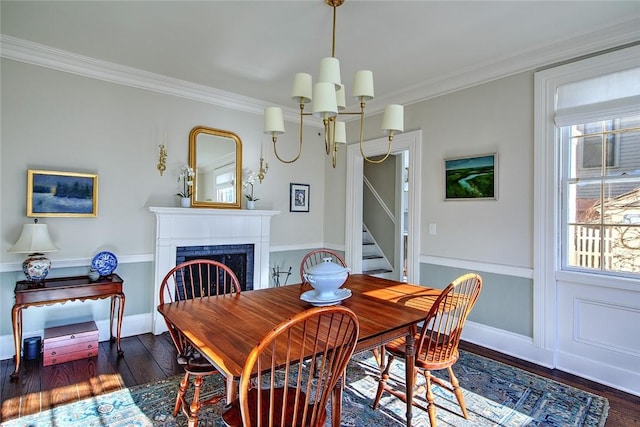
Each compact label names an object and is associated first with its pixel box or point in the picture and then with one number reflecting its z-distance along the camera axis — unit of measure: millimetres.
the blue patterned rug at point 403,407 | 2033
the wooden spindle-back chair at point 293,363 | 1099
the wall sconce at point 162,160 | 3559
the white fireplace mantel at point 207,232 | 3486
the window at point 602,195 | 2508
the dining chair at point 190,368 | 1729
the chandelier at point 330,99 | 1938
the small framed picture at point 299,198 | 4629
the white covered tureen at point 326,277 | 1903
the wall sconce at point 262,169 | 4285
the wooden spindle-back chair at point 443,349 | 1879
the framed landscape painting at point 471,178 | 3174
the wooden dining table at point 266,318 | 1372
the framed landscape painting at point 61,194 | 2900
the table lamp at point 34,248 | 2703
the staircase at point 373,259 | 5277
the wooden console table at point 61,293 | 2596
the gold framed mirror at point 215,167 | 3793
